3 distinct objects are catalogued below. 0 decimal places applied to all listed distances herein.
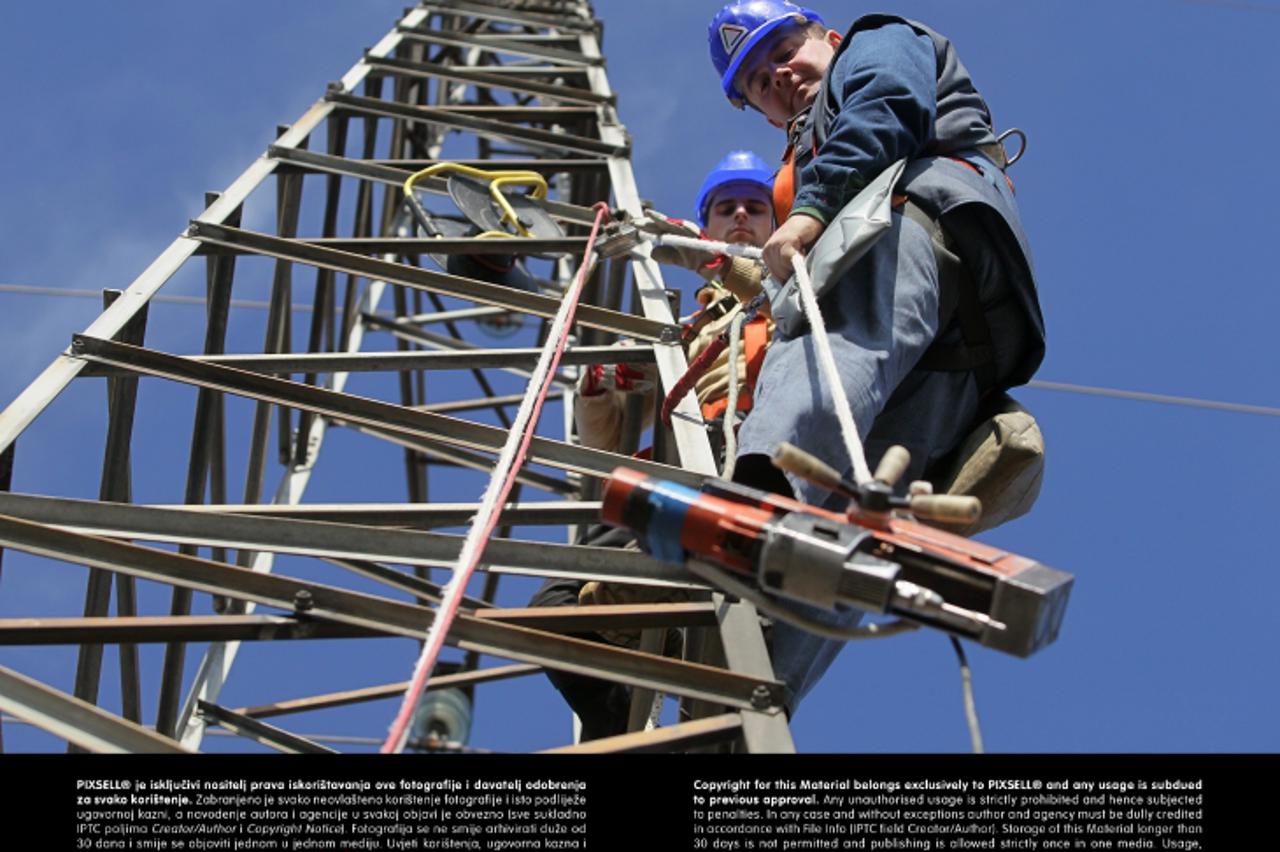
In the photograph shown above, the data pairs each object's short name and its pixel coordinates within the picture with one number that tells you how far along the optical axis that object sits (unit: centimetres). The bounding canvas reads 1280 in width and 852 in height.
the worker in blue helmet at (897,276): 456
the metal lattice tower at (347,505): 433
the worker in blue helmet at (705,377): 604
